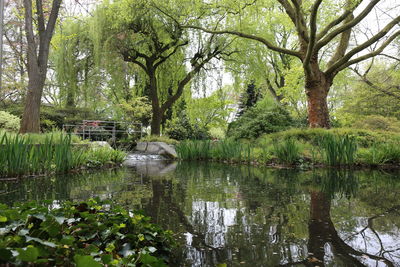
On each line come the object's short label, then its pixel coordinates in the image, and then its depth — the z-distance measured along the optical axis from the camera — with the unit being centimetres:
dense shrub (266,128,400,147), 756
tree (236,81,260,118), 1779
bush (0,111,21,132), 895
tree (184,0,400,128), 778
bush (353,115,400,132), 1134
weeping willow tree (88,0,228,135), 977
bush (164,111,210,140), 1405
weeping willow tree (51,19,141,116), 1048
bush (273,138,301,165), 631
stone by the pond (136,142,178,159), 1009
